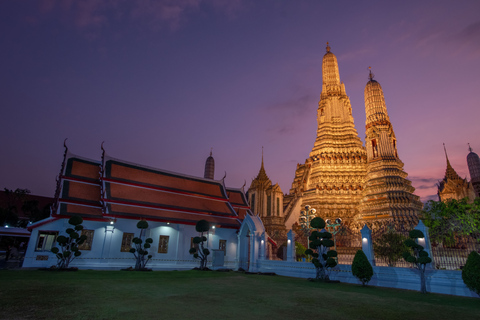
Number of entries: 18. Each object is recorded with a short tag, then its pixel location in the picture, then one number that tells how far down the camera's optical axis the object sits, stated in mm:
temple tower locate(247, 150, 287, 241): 38656
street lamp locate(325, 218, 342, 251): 19478
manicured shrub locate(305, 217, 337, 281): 13617
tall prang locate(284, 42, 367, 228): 39906
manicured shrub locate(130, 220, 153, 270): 17688
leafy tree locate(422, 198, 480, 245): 15766
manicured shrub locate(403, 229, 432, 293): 10578
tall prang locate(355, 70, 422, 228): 31641
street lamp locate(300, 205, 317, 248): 21953
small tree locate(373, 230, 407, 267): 19369
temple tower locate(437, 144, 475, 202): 46438
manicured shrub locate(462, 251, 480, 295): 9047
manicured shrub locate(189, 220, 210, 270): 19172
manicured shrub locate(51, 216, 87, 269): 15508
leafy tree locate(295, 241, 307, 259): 25038
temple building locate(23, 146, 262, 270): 17922
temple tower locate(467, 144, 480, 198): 52012
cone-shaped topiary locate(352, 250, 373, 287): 12273
